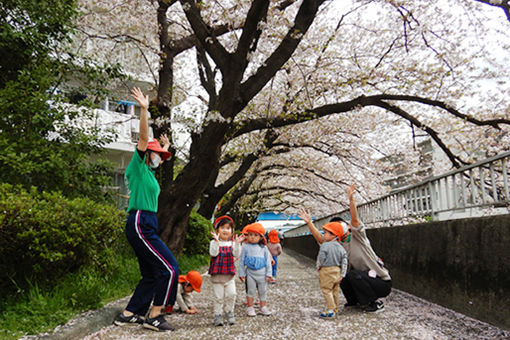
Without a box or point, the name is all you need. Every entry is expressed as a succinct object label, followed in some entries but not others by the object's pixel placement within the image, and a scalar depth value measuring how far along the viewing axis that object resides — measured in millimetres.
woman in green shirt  3832
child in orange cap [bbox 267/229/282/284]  8805
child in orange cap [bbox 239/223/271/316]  4785
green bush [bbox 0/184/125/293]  3639
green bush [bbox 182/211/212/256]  10844
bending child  4762
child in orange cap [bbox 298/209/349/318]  4656
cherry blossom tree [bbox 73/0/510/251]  6359
